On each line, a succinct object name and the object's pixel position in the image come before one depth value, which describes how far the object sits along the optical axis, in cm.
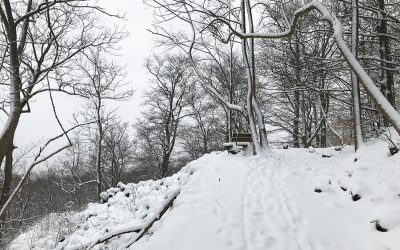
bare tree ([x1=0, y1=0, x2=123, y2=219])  538
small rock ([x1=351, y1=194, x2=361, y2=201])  649
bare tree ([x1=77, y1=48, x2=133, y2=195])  2524
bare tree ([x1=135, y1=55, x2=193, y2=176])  2931
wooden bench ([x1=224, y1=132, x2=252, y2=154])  1369
